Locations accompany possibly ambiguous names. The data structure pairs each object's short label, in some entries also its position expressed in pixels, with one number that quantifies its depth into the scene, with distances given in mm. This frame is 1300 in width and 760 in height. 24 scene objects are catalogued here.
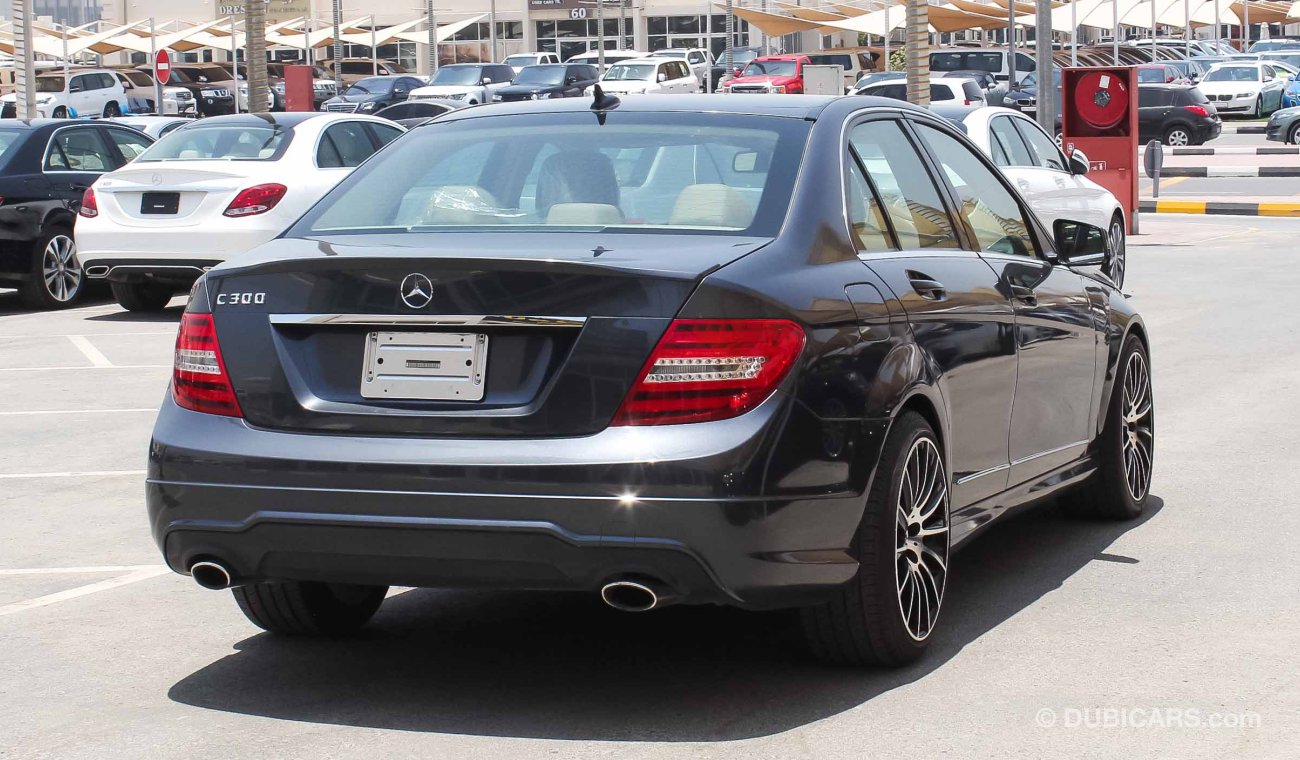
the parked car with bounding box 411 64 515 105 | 49562
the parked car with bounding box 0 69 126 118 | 55094
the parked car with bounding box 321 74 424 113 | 47125
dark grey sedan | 4250
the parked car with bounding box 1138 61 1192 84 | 46375
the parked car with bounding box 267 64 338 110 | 62734
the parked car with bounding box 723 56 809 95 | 50281
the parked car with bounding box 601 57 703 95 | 53312
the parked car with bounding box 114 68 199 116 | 59969
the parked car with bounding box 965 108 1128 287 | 14164
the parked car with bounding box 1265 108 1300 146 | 38156
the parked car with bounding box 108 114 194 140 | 21219
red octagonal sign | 42619
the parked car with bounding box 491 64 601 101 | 49156
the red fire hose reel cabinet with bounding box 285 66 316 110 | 40216
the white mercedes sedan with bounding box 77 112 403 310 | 14078
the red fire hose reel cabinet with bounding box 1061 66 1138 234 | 20344
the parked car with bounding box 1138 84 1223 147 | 40875
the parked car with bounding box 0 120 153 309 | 15156
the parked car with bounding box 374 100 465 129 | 37000
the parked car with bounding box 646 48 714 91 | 65994
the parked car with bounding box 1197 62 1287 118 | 53375
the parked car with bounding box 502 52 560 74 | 70375
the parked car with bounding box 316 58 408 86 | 79375
